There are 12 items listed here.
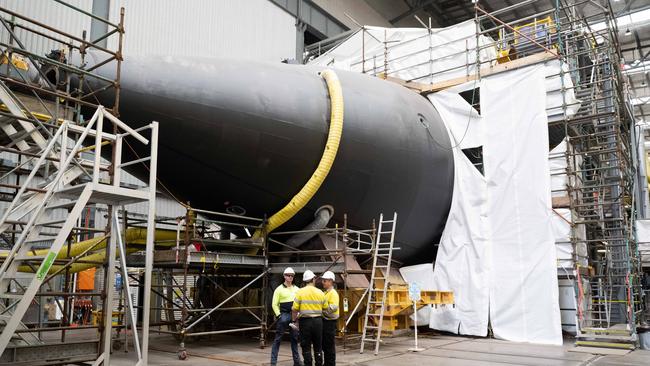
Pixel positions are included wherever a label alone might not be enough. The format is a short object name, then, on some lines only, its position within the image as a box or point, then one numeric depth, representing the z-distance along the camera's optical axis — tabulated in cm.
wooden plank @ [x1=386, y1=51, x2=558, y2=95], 1509
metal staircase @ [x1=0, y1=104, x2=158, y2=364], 690
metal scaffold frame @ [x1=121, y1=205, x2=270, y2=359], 1086
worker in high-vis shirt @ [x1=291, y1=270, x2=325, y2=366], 859
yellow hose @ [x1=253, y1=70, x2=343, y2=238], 1149
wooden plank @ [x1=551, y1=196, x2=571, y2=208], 1422
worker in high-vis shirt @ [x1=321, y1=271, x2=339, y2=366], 875
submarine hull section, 1035
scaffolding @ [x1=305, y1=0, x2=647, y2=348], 1393
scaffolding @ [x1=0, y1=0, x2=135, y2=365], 744
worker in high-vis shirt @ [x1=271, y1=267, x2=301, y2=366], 945
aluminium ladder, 1125
